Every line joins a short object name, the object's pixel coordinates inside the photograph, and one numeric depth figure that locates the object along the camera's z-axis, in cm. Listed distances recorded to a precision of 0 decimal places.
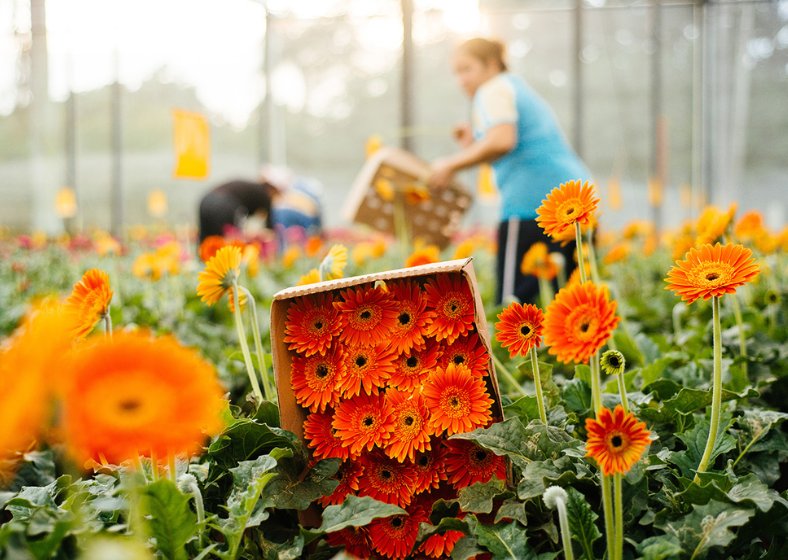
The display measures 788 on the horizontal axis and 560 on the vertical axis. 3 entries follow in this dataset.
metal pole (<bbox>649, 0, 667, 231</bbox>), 750
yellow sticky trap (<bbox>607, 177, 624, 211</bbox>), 586
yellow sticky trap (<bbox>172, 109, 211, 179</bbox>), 326
